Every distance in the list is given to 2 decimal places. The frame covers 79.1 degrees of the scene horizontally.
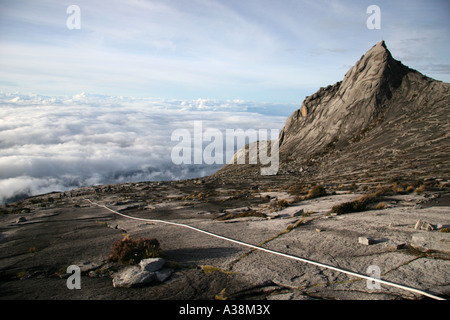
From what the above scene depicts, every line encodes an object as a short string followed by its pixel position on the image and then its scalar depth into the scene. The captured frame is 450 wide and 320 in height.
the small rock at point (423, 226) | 10.19
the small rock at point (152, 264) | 7.94
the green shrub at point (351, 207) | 14.54
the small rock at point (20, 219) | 18.67
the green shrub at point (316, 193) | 21.24
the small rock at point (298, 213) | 15.09
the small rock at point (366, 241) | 9.38
